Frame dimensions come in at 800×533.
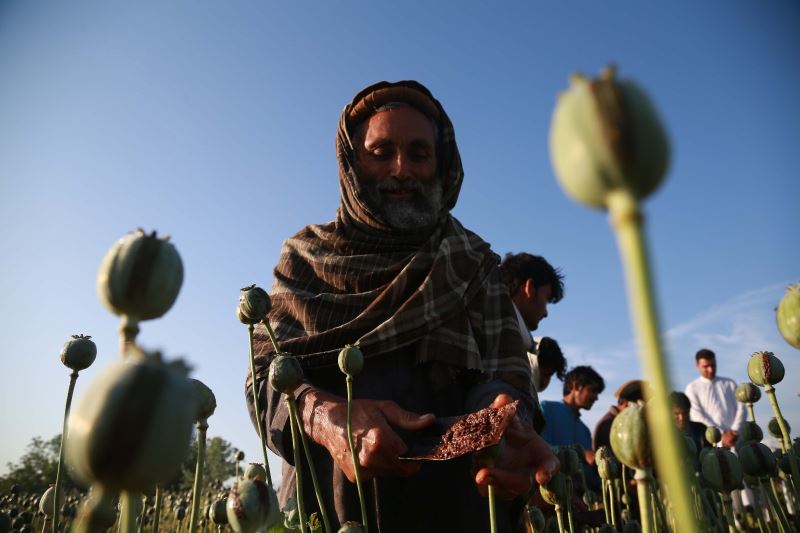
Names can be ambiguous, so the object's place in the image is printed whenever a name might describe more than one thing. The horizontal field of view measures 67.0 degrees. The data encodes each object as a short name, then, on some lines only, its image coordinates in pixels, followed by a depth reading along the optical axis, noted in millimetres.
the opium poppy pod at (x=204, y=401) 969
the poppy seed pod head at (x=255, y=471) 1040
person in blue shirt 3803
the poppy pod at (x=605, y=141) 352
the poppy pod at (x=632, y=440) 549
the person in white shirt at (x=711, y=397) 4841
